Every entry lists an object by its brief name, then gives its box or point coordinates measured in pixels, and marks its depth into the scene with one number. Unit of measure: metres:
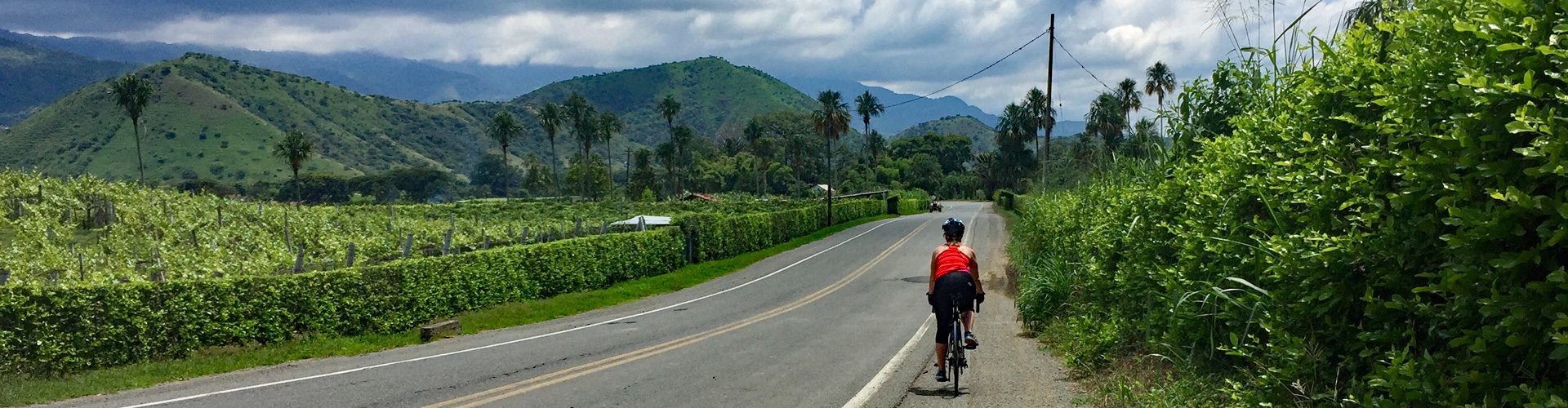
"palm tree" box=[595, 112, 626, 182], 138.00
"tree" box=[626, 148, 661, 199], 145.38
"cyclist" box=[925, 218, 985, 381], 9.98
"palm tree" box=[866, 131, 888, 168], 167.49
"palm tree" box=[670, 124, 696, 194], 144.75
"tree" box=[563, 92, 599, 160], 132.25
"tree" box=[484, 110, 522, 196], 137.50
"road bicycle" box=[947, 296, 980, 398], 9.95
